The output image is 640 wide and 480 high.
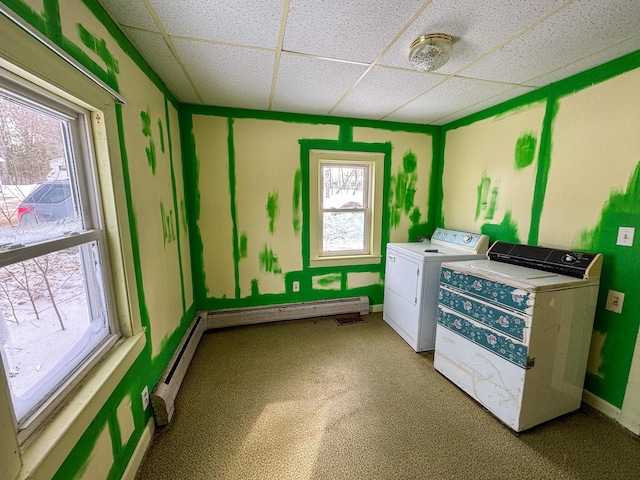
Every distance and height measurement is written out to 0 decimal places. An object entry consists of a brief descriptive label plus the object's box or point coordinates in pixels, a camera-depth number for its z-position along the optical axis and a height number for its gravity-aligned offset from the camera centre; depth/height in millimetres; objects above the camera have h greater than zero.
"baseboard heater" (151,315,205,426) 1553 -1232
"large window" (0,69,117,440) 816 -205
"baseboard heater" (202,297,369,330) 2760 -1268
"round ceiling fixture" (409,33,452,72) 1372 +832
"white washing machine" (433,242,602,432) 1487 -833
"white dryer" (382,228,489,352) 2348 -781
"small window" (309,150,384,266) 2914 -78
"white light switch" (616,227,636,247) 1537 -221
